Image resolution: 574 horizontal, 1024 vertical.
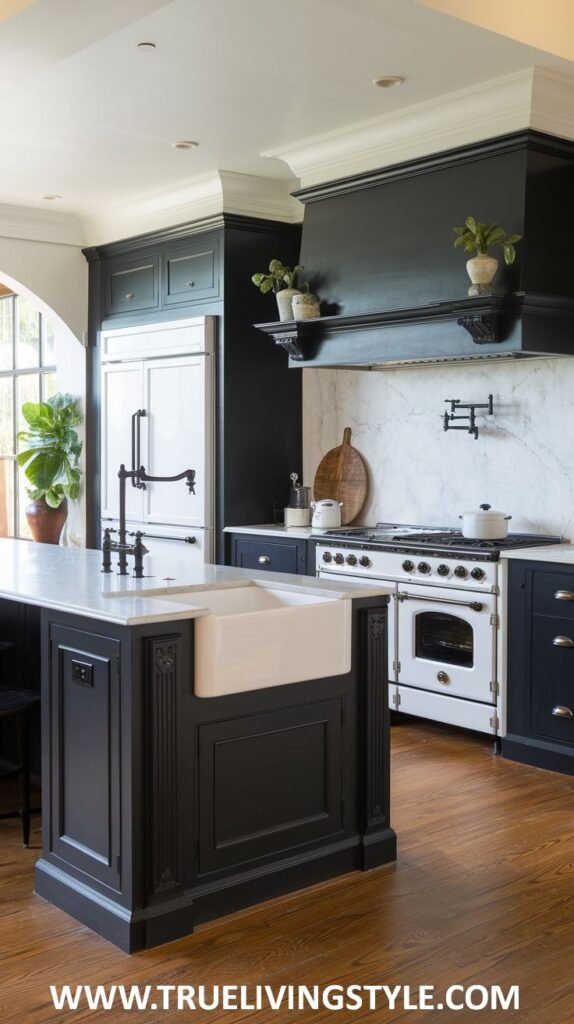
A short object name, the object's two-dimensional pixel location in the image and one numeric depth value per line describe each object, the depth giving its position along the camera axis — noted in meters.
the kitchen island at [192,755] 2.90
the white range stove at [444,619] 4.70
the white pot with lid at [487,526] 5.01
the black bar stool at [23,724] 3.63
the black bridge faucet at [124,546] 3.72
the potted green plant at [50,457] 7.33
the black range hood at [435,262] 4.60
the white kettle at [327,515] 5.92
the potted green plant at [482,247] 4.55
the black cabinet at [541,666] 4.43
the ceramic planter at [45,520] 7.43
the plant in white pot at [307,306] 5.57
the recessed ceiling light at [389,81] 4.43
